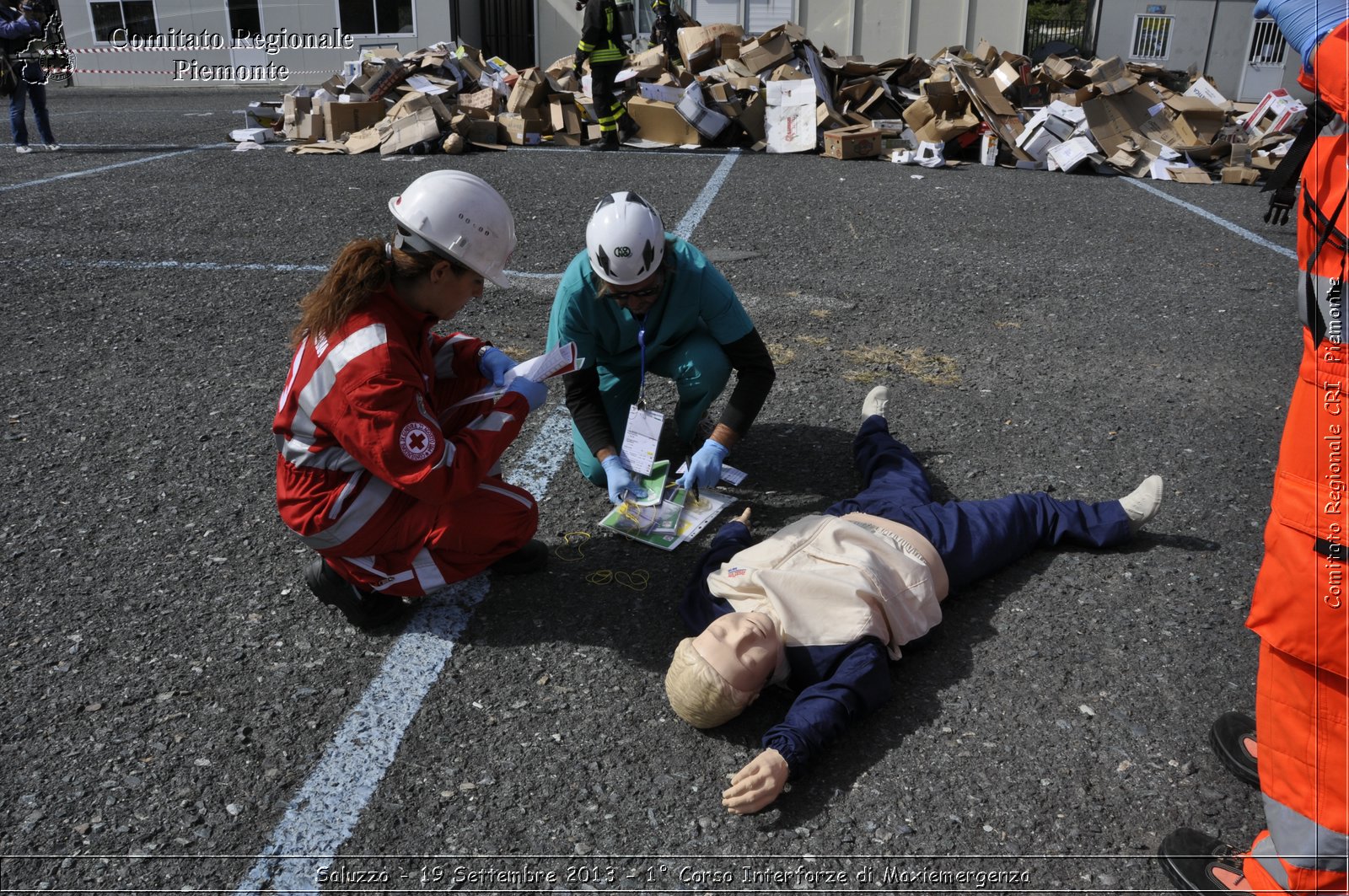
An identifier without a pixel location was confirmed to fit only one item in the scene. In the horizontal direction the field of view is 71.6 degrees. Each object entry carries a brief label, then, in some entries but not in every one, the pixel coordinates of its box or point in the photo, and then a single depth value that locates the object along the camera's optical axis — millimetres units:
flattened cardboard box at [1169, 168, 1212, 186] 9625
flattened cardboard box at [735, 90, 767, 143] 11625
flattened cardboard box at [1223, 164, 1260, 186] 9453
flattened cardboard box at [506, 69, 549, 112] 11656
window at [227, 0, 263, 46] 20172
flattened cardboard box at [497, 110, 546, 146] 11484
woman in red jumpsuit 2383
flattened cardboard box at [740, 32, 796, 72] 12164
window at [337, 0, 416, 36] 19969
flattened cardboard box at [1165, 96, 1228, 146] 10648
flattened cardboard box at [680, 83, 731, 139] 11430
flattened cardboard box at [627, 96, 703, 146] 11555
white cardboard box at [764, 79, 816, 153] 11234
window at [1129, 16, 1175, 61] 19609
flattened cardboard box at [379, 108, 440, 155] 10656
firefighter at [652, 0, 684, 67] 13745
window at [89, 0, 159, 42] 20531
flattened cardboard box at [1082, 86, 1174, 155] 10531
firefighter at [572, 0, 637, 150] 10859
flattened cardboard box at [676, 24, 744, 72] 12797
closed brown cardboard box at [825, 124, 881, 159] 10500
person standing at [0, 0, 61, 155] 10406
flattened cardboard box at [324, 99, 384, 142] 11258
